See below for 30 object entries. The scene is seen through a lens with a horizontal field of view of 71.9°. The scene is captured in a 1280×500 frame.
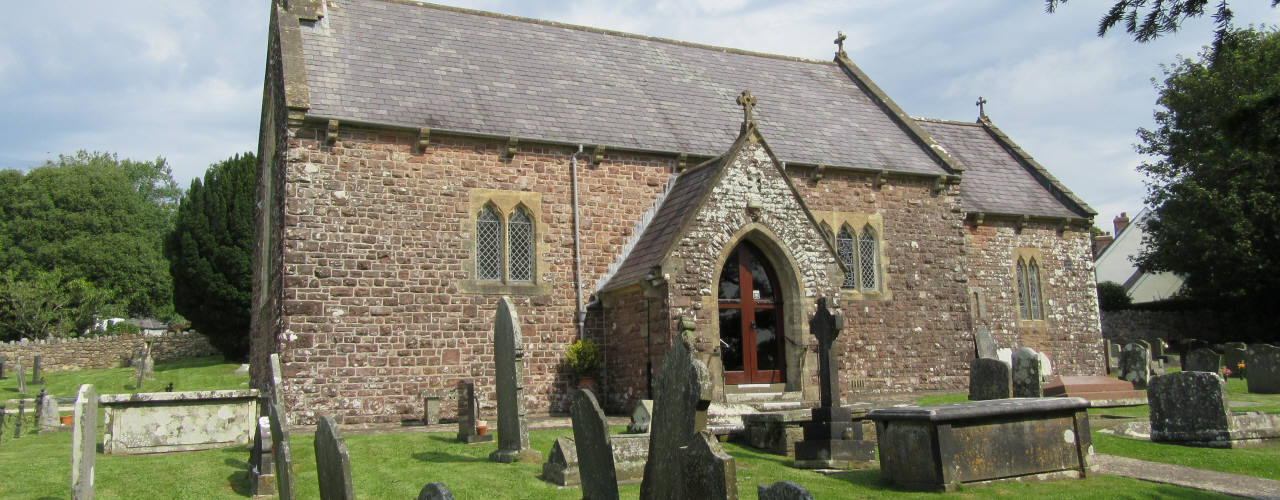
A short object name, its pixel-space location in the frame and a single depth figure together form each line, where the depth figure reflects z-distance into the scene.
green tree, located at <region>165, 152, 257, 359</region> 31.42
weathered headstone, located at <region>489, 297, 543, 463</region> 10.63
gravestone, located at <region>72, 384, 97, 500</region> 8.37
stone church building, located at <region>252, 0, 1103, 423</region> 15.44
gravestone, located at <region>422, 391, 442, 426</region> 15.26
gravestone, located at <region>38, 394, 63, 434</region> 17.06
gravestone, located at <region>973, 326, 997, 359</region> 17.23
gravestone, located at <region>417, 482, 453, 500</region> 4.97
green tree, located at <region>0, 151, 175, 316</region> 50.84
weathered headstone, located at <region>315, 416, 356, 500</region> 5.87
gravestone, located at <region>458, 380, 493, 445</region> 12.18
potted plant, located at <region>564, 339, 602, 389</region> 16.69
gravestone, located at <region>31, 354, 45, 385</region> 31.59
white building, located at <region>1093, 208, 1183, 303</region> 43.69
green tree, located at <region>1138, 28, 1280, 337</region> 30.02
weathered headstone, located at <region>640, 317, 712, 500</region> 6.37
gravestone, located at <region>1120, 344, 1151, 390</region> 18.45
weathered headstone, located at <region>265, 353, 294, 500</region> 7.54
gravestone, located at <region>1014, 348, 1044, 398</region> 11.58
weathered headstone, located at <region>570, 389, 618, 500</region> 7.69
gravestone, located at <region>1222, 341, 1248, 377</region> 22.70
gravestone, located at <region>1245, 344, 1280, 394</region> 17.55
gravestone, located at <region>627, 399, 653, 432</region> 11.78
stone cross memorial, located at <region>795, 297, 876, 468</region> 10.49
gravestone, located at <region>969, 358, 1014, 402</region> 11.53
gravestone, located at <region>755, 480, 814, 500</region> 4.73
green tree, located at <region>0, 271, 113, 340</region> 43.88
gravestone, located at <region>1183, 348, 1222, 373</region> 19.12
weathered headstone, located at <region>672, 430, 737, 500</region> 5.70
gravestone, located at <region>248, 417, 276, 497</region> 9.16
